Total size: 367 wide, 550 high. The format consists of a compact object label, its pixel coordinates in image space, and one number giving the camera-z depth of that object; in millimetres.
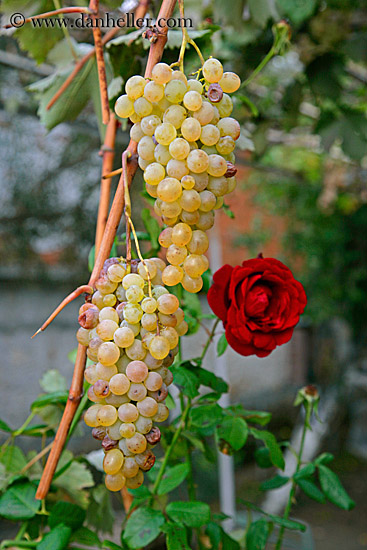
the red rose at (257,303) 369
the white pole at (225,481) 1540
